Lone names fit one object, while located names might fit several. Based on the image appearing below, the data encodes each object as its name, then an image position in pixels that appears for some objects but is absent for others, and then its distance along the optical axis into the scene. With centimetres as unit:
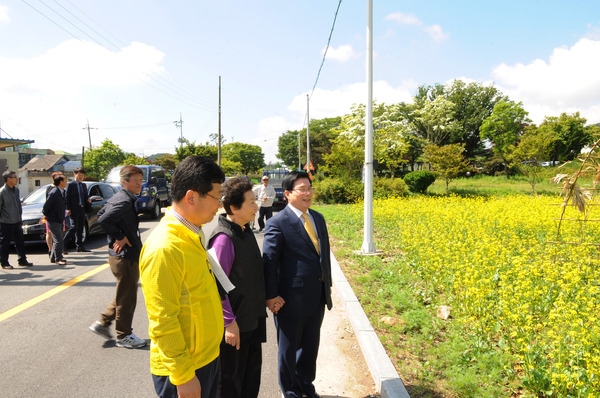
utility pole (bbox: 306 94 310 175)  3078
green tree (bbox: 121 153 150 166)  4747
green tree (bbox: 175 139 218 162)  3938
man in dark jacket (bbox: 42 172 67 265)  805
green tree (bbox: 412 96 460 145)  4484
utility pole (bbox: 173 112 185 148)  5828
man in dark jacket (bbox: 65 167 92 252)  921
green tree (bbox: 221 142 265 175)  9619
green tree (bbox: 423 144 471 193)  2705
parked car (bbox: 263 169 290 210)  1953
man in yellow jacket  171
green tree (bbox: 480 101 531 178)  4359
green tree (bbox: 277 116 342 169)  5947
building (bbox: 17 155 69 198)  4489
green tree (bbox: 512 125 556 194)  2416
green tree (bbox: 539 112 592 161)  4016
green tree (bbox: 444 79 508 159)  4866
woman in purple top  258
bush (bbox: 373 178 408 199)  2308
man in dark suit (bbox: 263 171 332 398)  307
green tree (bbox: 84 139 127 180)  5488
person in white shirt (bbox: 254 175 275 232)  1102
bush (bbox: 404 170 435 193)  2812
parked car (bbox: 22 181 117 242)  911
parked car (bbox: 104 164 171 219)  1494
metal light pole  837
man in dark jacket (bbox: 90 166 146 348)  409
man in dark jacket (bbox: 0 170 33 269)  766
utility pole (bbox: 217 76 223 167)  3209
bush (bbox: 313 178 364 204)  2250
